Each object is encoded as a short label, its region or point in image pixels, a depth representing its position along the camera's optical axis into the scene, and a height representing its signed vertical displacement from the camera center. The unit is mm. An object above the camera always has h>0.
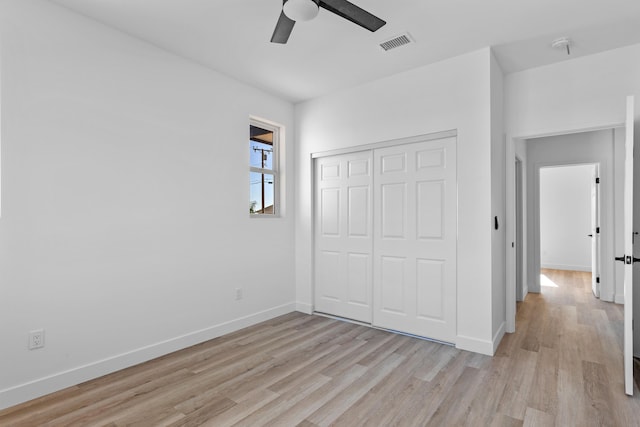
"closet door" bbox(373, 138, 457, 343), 3420 -272
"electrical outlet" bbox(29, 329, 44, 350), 2377 -889
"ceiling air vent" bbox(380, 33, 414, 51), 2953 +1542
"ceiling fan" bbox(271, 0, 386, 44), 2029 +1274
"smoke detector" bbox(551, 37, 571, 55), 2947 +1513
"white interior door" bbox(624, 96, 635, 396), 2355 -263
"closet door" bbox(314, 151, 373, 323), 4066 -279
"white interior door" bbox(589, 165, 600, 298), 5176 -408
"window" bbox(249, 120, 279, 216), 4188 +579
